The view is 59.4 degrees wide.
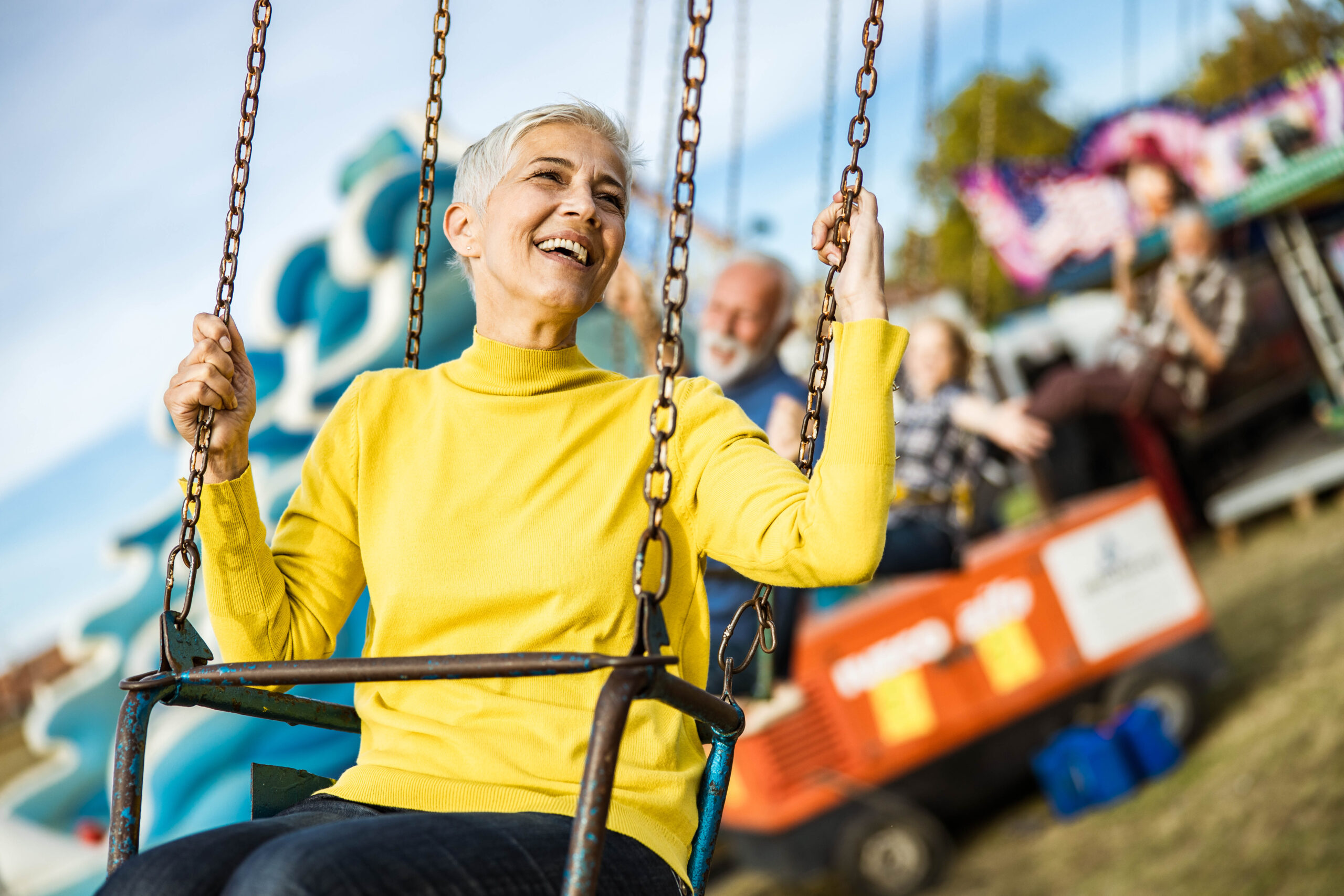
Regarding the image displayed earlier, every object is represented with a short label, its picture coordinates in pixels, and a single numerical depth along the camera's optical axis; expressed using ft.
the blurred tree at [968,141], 76.13
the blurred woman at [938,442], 12.69
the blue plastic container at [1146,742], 20.61
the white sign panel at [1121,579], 21.89
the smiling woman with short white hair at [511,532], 3.74
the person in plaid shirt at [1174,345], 24.54
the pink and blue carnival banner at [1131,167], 31.60
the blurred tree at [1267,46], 54.75
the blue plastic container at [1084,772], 20.11
